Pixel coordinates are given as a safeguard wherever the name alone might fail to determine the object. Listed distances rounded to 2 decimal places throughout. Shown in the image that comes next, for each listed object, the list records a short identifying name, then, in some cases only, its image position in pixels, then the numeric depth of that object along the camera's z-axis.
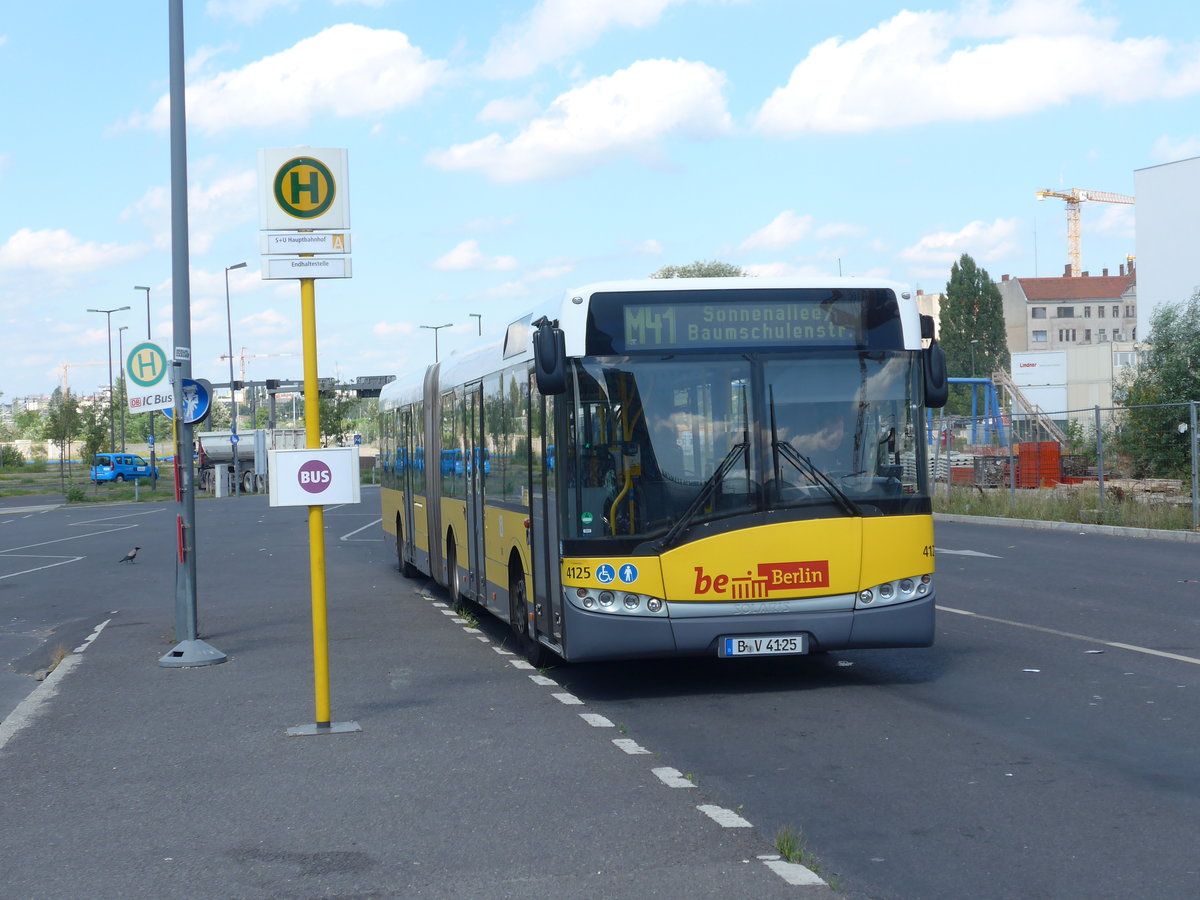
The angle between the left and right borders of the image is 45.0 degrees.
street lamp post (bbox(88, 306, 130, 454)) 83.38
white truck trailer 73.69
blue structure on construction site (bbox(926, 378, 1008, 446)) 43.74
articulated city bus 9.74
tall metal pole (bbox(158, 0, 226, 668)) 12.88
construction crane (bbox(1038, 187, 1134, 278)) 181.38
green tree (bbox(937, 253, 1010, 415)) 108.38
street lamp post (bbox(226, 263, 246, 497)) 65.54
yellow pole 8.49
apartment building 147.62
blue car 78.12
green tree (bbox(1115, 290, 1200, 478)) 32.59
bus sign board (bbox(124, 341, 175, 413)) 13.38
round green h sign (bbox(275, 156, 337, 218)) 8.77
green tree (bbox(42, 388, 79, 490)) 79.25
